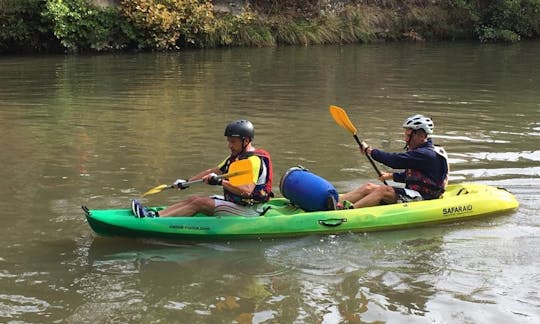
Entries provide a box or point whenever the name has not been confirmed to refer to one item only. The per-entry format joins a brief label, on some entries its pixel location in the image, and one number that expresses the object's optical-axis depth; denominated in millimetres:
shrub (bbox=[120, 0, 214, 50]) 22931
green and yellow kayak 6066
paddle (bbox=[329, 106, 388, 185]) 7578
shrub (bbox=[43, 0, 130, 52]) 21906
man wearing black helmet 6133
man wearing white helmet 6684
